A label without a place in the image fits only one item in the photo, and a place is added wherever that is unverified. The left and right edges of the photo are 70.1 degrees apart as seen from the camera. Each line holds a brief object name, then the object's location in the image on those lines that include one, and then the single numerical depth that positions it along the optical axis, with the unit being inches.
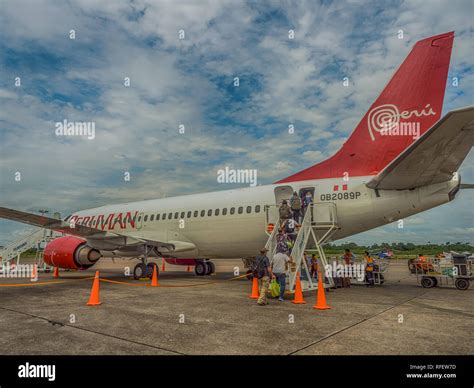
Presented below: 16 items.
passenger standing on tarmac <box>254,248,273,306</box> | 328.0
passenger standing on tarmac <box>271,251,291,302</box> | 350.9
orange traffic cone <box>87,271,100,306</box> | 331.9
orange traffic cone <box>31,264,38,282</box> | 632.1
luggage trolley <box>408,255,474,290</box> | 462.0
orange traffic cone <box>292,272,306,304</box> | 343.0
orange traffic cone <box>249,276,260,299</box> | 377.6
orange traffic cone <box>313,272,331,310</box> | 307.3
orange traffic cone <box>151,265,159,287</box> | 503.8
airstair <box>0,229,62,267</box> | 829.8
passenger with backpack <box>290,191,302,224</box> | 466.0
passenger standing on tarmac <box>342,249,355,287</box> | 492.8
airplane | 358.6
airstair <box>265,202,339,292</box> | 421.1
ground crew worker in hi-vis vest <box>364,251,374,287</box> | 511.5
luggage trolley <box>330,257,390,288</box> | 520.1
